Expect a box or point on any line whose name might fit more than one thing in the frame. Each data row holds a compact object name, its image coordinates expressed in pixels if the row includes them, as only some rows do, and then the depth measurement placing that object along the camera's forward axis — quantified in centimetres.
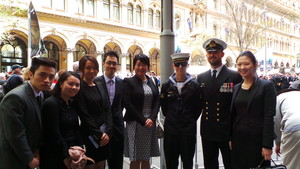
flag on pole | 904
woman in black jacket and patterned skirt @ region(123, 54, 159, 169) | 380
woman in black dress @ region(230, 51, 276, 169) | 290
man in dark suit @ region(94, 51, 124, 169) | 369
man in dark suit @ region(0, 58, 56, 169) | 237
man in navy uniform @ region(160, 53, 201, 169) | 354
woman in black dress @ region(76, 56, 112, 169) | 328
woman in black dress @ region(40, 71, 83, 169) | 276
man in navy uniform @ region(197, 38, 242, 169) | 344
